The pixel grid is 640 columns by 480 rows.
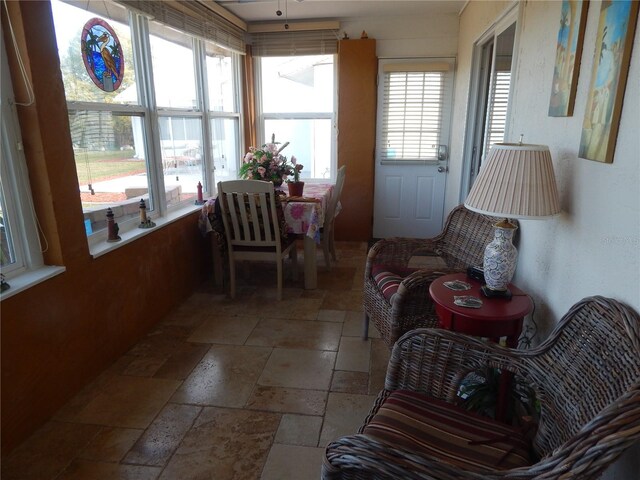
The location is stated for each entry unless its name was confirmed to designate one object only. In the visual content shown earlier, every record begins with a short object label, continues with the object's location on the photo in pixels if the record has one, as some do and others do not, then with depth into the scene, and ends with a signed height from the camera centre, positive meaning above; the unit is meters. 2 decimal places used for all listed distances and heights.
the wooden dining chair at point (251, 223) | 2.96 -0.65
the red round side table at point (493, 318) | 1.54 -0.68
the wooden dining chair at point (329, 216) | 3.63 -0.73
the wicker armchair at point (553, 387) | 0.88 -0.71
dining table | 3.22 -0.69
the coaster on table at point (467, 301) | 1.60 -0.65
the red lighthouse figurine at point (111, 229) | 2.37 -0.54
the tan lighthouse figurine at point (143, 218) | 2.71 -0.55
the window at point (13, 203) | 1.74 -0.29
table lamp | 1.46 -0.18
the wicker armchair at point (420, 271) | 1.99 -0.72
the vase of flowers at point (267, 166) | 3.48 -0.27
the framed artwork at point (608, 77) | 1.18 +0.17
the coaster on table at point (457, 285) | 1.77 -0.64
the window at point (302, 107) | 4.54 +0.29
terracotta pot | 3.51 -0.46
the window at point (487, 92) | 2.78 +0.31
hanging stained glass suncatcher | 2.23 +0.44
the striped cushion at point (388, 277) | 2.19 -0.80
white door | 4.29 -0.13
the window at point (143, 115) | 2.21 +0.12
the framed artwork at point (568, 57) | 1.48 +0.28
